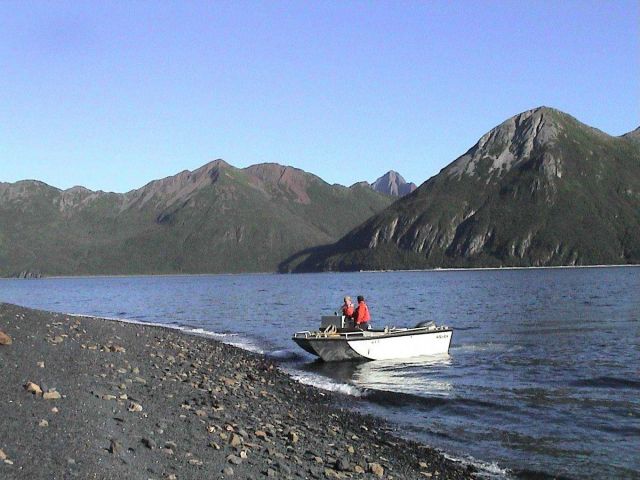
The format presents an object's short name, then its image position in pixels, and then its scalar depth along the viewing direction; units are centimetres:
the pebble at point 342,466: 1340
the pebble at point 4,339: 1847
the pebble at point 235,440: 1326
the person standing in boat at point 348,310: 3531
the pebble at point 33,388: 1380
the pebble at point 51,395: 1364
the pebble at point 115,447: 1113
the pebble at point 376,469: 1369
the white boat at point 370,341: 3353
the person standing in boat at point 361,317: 3475
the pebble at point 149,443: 1195
